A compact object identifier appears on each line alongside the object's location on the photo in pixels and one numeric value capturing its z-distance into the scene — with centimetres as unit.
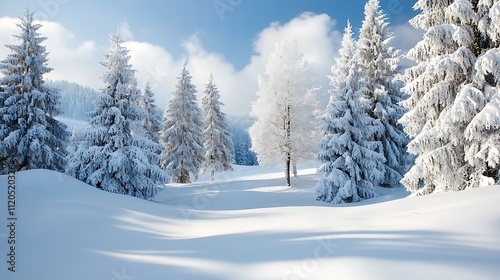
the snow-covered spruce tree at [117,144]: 1645
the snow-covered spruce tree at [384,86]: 1986
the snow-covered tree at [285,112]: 2106
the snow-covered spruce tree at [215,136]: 3444
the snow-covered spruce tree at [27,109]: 1777
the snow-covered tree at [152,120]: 3081
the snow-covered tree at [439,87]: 959
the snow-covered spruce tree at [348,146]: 1711
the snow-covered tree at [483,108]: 855
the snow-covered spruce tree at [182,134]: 2827
